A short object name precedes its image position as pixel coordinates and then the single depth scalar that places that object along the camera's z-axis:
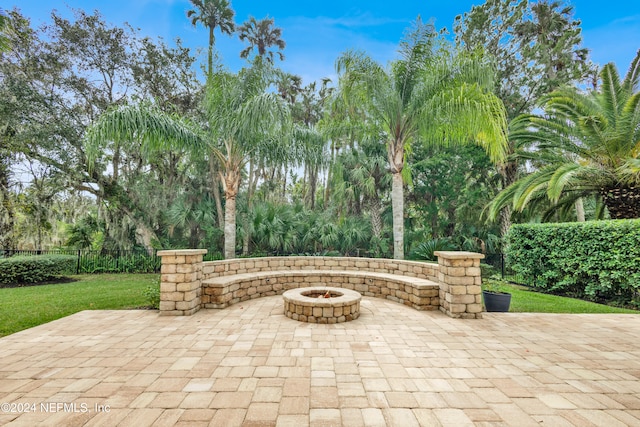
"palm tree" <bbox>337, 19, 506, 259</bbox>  6.02
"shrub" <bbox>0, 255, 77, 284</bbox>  7.90
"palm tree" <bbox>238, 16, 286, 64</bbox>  15.74
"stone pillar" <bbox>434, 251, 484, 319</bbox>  4.45
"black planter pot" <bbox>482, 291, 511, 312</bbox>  4.87
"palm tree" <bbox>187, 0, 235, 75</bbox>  11.86
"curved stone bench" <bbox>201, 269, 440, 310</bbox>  5.00
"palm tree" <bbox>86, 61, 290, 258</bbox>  6.27
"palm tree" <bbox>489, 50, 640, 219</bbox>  6.56
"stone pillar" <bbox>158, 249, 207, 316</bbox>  4.58
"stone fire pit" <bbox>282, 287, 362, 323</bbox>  4.23
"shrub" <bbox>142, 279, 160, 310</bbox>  5.13
